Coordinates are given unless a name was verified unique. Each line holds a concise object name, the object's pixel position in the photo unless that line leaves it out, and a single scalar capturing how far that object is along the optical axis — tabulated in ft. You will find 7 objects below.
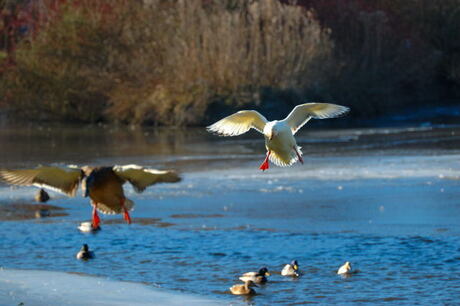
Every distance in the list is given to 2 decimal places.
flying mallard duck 54.60
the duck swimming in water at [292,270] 66.95
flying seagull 65.31
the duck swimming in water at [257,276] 63.98
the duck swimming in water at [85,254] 73.56
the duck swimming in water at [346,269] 67.05
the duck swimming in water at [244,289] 61.67
